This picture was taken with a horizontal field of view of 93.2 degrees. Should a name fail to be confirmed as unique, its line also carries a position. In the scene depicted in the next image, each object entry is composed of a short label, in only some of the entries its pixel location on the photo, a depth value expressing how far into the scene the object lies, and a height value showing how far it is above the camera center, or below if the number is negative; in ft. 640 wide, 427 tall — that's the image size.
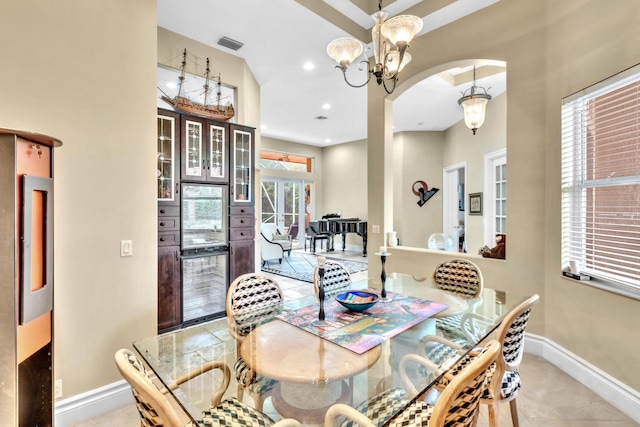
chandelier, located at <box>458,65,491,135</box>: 13.66 +4.78
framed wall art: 19.57 +0.59
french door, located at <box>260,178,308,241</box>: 31.09 +1.04
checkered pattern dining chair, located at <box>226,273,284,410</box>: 4.89 -2.22
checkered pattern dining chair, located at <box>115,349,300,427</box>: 2.99 -2.52
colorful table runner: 5.14 -2.12
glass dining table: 4.34 -2.27
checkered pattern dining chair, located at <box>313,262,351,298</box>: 8.66 -1.98
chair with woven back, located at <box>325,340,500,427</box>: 3.06 -2.33
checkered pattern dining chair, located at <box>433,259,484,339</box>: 8.39 -1.93
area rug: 20.10 -4.12
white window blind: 6.85 +0.83
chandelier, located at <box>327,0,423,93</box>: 6.70 +4.12
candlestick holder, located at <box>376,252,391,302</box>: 7.23 -1.94
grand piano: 28.53 -1.42
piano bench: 29.57 -2.94
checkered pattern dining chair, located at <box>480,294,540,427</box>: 4.65 -2.57
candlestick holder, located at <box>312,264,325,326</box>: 5.66 -1.72
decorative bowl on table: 6.17 -1.89
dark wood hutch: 9.78 +0.00
